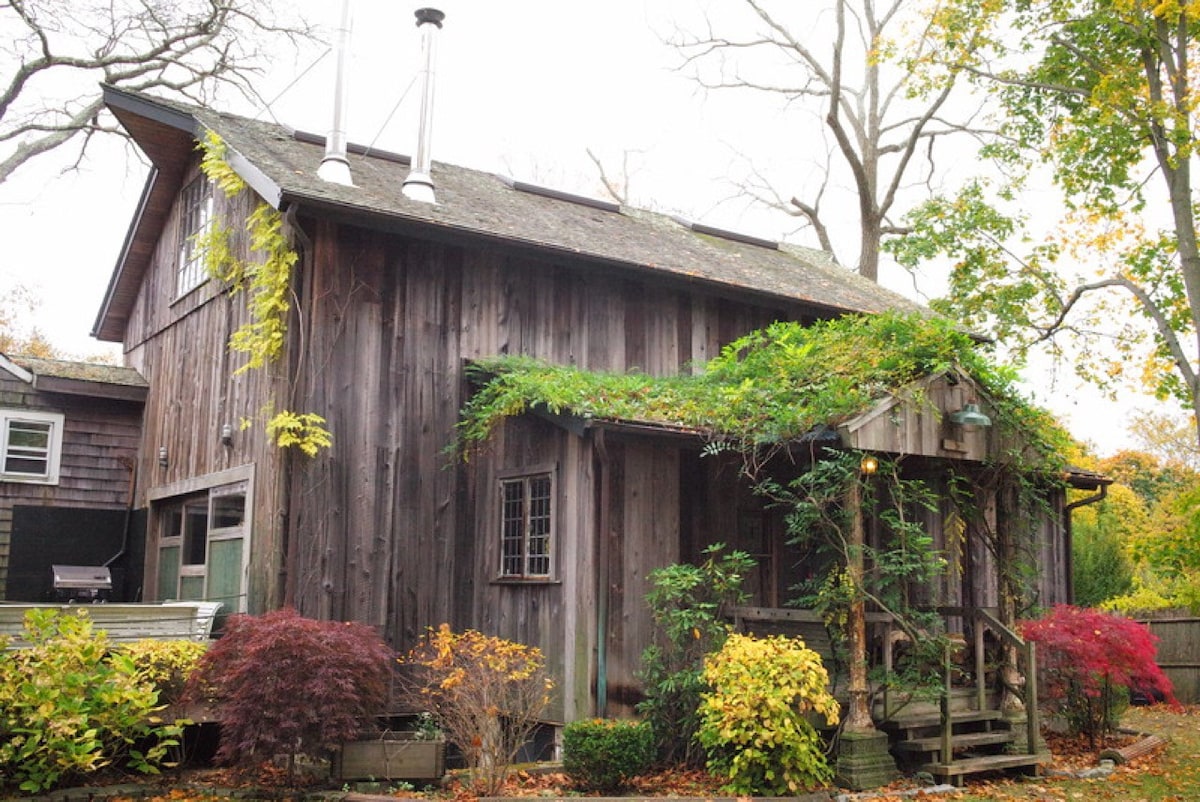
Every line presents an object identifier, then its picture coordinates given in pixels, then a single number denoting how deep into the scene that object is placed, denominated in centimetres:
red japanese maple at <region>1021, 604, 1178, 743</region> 1072
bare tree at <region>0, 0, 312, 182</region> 2092
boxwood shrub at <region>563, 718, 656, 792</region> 841
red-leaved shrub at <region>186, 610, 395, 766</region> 785
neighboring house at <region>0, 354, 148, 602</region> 1412
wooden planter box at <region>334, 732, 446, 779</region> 833
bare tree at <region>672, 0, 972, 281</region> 2434
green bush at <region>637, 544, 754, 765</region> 923
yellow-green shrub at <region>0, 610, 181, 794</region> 761
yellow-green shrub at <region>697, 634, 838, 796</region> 808
